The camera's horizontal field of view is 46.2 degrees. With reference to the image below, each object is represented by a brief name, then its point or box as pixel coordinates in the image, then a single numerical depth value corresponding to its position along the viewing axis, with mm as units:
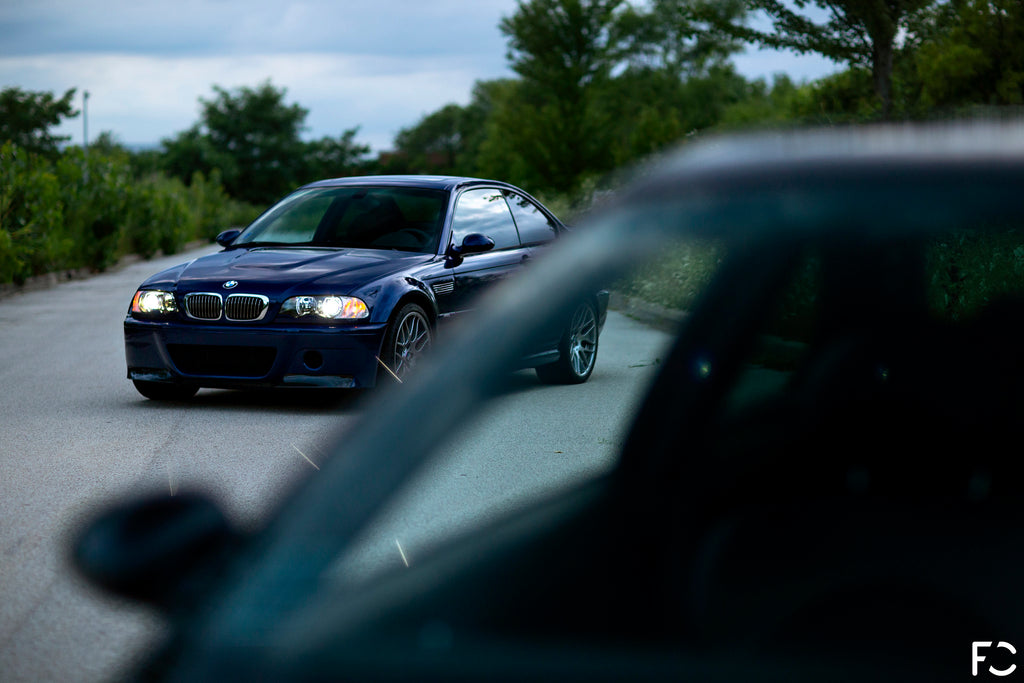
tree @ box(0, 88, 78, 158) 66125
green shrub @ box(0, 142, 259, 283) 20859
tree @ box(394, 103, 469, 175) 124625
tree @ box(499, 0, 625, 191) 44219
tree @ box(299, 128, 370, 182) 96375
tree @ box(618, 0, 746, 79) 81062
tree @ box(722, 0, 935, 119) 24375
